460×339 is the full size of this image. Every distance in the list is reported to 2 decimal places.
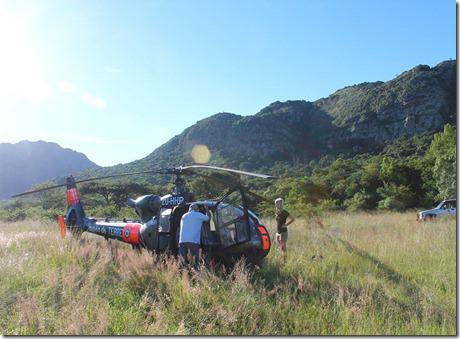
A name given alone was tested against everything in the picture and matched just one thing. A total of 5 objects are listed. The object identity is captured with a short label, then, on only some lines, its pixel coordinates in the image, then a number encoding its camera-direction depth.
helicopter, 6.66
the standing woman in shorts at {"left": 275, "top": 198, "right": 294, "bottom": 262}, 9.31
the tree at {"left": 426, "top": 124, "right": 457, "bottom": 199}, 25.48
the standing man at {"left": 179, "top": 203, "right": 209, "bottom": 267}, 6.26
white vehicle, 20.88
